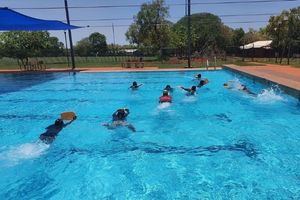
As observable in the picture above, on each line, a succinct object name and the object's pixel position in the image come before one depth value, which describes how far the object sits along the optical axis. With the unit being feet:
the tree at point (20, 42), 65.94
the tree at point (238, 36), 141.40
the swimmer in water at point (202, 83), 35.81
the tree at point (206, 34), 105.07
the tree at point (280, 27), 80.27
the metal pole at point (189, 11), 58.50
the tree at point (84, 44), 173.62
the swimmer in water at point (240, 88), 32.03
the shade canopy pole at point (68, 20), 62.40
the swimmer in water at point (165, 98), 26.61
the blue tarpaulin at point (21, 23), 38.71
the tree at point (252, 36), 142.53
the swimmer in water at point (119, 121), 20.30
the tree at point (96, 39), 185.77
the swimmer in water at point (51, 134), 17.79
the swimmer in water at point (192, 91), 31.21
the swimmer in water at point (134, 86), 36.19
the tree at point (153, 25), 98.99
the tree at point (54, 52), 111.61
